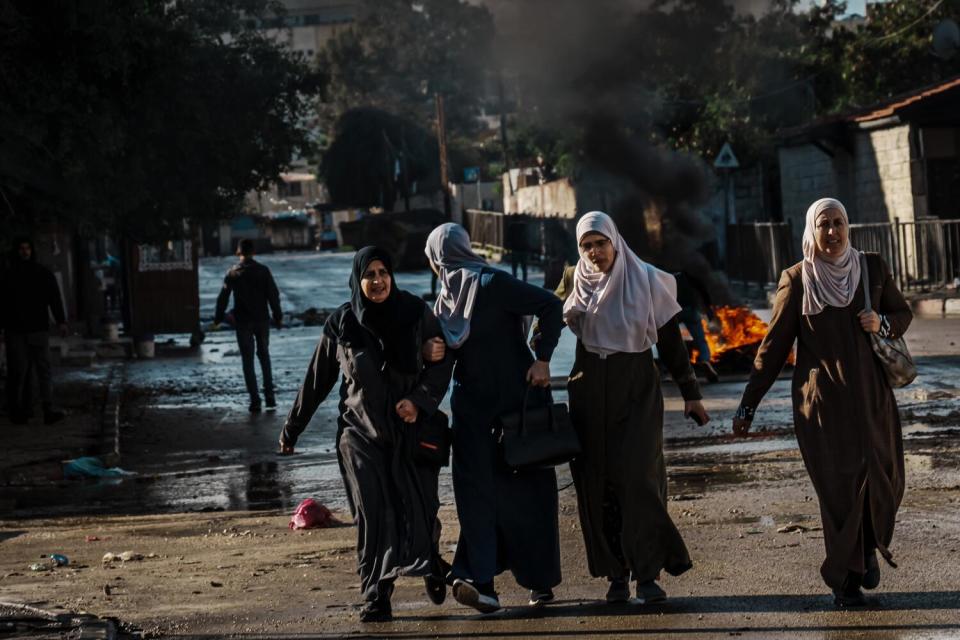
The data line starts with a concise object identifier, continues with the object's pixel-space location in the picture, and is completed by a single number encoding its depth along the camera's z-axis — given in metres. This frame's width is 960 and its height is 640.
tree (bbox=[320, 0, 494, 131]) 89.00
